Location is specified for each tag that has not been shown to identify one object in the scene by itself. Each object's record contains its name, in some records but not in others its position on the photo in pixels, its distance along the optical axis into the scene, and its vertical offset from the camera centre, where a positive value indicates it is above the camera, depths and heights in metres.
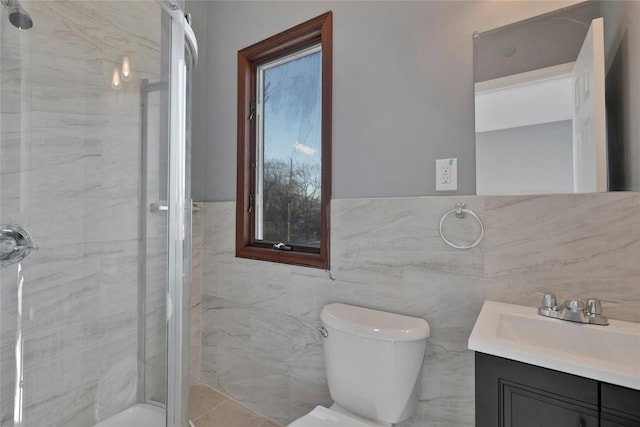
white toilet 1.11 -0.56
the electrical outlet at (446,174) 1.23 +0.16
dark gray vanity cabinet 0.66 -0.41
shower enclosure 1.00 +0.01
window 1.61 +0.39
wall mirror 0.98 +0.38
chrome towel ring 1.17 -0.01
